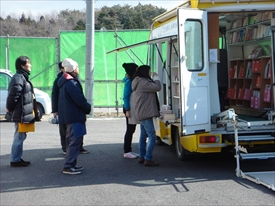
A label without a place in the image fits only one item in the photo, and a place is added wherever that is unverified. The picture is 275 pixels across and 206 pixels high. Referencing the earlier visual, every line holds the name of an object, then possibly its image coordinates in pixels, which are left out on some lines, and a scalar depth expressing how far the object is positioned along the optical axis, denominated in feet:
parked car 54.03
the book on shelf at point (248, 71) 38.60
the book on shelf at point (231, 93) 40.81
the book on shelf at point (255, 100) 36.22
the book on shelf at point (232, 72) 41.01
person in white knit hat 28.02
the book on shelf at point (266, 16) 33.26
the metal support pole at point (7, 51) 61.98
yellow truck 26.84
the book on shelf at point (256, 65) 36.47
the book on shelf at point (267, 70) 35.06
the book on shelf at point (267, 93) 34.89
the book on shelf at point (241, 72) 39.60
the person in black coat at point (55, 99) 33.20
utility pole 55.52
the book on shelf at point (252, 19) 36.28
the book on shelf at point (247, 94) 38.26
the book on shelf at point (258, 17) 34.88
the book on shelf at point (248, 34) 37.71
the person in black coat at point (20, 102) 29.91
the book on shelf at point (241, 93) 39.54
